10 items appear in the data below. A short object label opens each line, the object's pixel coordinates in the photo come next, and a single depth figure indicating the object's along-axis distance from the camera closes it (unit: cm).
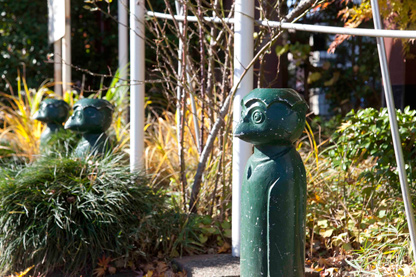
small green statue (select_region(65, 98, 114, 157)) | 407
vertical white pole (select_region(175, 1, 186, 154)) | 411
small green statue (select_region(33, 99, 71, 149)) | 530
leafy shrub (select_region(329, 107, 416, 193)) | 346
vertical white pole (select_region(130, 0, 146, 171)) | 434
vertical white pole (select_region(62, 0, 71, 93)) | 717
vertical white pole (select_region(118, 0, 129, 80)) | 725
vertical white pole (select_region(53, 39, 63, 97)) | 746
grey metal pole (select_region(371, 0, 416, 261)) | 231
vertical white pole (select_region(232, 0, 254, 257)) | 308
